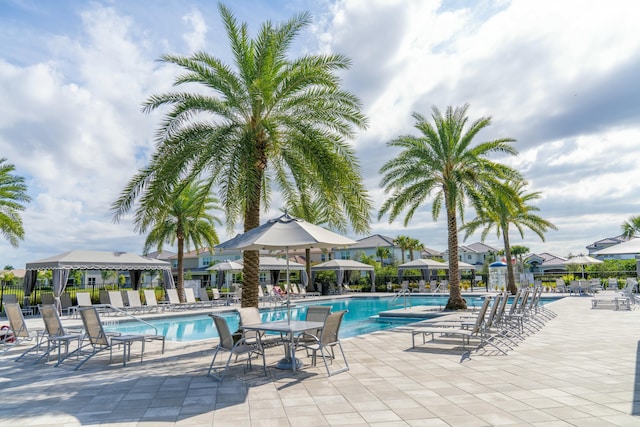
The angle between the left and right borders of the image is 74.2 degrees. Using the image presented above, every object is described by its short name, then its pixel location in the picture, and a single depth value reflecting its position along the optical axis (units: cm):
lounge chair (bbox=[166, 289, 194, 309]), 2088
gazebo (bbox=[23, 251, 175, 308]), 1766
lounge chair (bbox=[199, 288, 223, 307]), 2319
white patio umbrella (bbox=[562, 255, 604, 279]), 2637
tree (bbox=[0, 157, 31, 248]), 1923
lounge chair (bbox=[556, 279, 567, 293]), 2812
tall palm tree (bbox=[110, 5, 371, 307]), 967
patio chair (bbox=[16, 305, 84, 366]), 818
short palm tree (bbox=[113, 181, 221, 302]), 2358
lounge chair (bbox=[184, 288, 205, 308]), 2168
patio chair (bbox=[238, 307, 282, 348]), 745
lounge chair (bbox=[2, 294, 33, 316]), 1909
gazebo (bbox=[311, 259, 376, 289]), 3037
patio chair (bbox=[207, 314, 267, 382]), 657
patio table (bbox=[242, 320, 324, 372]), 674
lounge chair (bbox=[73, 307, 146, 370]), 775
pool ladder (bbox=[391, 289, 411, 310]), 2712
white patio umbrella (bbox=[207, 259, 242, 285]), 2639
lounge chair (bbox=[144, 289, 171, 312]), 1927
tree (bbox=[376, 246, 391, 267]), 5425
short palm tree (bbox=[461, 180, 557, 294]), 2539
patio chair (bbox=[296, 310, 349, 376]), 686
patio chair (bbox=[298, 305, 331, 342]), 773
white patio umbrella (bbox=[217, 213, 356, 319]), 728
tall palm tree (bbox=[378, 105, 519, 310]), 1658
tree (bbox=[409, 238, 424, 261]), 5000
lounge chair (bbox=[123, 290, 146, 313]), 1879
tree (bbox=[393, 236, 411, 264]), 4909
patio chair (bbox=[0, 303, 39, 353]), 938
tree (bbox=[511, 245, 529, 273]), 6319
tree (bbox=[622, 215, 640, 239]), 3422
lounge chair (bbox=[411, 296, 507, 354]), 821
